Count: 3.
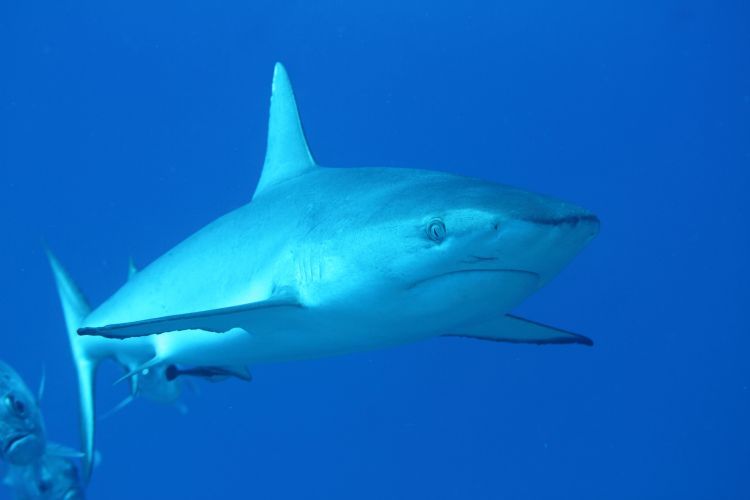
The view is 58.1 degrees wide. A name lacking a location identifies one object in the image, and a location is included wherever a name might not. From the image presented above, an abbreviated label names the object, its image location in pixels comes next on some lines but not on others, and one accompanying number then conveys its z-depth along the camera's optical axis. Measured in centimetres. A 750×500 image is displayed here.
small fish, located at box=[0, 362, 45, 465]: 465
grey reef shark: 241
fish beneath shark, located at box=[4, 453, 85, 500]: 543
